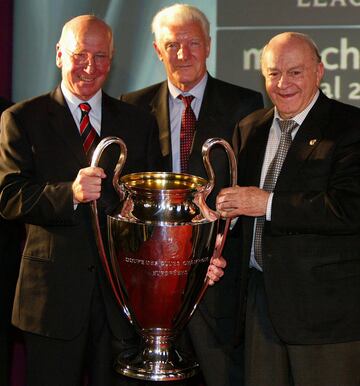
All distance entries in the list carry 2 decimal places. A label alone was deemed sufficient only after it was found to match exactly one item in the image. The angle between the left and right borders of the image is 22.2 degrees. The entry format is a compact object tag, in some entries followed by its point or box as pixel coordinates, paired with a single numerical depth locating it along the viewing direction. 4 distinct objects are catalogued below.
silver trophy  2.52
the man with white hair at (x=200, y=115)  3.24
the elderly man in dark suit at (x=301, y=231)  2.85
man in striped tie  3.01
